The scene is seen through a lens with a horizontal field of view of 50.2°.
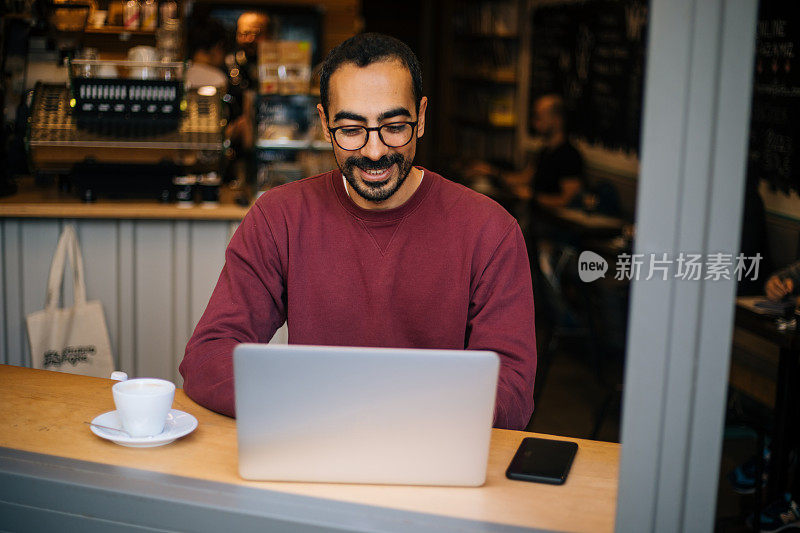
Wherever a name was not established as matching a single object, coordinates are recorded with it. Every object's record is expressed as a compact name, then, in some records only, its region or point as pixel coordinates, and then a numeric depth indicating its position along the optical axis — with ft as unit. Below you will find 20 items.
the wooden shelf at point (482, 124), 27.89
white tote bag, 11.56
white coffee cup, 4.66
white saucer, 4.72
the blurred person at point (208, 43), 21.39
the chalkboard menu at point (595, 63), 19.29
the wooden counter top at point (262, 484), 4.11
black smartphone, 4.48
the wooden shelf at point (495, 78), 27.27
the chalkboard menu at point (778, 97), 11.85
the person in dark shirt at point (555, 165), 19.97
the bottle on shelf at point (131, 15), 13.50
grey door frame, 3.11
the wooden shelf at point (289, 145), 12.85
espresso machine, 12.00
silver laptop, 3.95
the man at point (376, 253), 5.89
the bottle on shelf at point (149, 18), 13.57
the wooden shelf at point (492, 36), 27.12
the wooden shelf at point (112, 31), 13.56
